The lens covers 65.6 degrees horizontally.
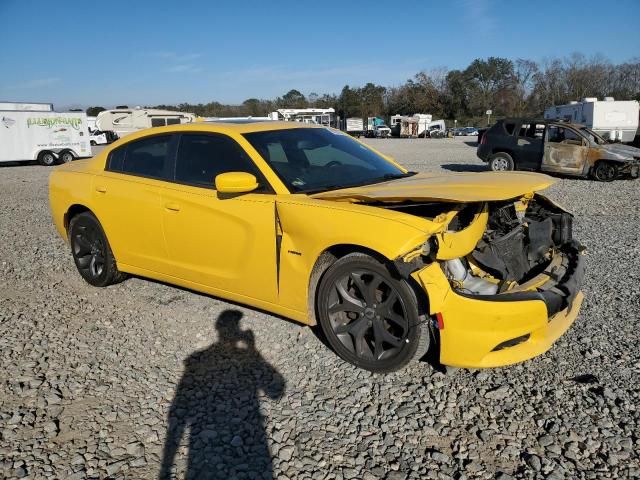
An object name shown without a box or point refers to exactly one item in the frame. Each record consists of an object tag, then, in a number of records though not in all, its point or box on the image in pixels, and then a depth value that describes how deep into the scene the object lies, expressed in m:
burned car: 12.75
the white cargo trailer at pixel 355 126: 55.00
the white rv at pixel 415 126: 50.97
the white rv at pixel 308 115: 44.96
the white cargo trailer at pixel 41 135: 20.81
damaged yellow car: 2.78
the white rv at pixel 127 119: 32.53
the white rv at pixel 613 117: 26.34
